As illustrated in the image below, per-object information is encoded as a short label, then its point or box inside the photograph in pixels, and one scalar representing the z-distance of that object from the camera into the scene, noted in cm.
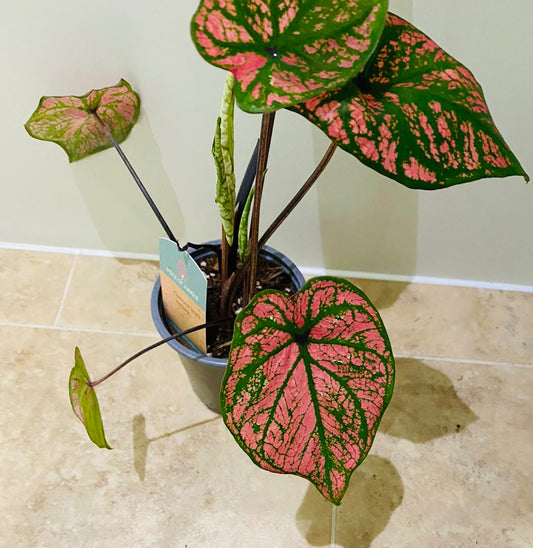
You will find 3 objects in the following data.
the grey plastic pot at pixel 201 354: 92
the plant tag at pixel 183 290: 84
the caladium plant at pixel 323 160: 56
